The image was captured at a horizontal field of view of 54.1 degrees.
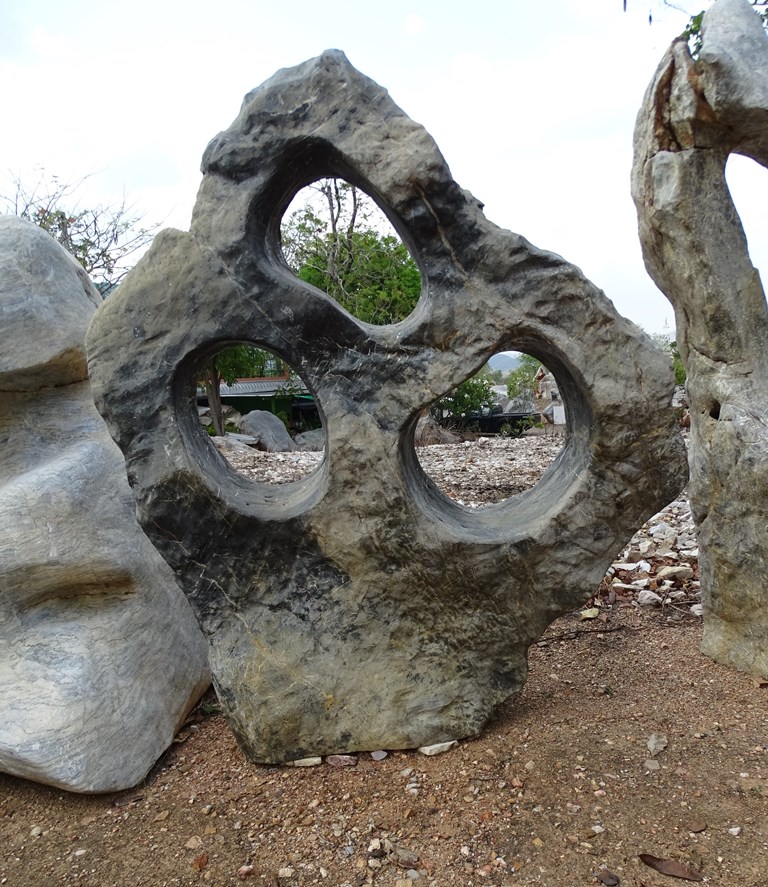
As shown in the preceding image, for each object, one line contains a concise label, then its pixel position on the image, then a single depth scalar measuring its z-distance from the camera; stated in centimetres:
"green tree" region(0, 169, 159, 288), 1219
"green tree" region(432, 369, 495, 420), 1656
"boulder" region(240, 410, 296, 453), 1584
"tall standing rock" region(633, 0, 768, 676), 312
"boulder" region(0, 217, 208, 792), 271
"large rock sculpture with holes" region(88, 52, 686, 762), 265
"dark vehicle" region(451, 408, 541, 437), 1725
